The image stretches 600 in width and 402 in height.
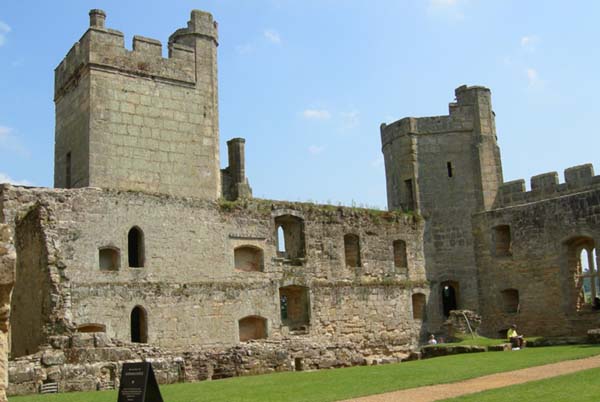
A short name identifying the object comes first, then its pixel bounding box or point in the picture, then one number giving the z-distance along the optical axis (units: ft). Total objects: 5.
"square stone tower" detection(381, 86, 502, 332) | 87.04
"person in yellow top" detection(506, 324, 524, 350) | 69.87
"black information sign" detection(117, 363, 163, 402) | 30.81
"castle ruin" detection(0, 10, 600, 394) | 61.77
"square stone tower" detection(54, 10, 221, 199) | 69.36
